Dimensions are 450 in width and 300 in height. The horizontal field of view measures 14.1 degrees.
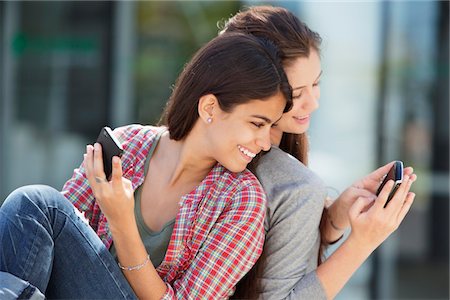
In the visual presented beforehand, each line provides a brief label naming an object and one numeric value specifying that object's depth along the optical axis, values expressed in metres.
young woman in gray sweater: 5.00
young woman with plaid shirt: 4.77
